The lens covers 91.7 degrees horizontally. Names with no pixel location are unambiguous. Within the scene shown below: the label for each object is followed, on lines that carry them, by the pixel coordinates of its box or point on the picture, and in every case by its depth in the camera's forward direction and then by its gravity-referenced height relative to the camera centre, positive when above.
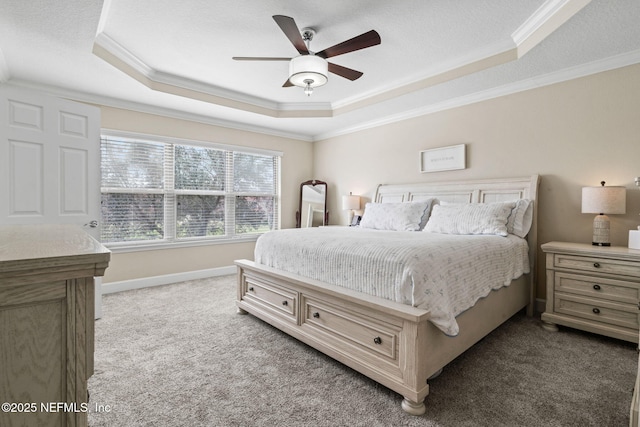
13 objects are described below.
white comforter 1.78 -0.38
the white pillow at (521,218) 3.08 -0.09
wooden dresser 0.69 -0.29
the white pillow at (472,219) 2.96 -0.09
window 4.04 +0.26
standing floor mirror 5.68 +0.07
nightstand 2.37 -0.65
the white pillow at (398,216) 3.64 -0.08
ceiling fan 2.32 +1.28
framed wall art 3.89 +0.66
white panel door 2.63 +0.43
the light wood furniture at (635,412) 1.14 -0.76
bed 1.71 -0.71
